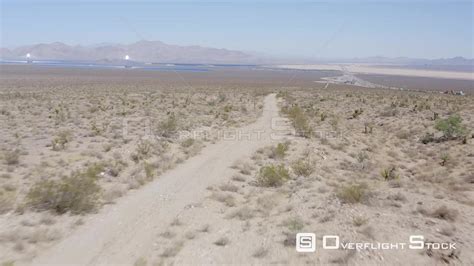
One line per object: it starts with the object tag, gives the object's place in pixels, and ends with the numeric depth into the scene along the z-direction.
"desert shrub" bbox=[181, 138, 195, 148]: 17.07
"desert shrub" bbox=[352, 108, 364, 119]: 29.93
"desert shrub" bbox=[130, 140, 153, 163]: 14.53
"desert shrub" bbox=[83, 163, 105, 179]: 10.92
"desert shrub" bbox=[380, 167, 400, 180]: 12.27
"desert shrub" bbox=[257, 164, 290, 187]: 11.50
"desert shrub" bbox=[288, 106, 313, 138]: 21.10
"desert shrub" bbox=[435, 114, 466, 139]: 19.71
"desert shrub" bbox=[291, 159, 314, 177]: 12.70
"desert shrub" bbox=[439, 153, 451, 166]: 14.70
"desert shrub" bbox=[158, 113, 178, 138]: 19.88
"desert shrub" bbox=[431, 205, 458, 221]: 8.32
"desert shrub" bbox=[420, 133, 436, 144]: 19.80
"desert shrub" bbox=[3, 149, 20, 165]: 13.30
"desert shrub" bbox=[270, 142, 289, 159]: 15.53
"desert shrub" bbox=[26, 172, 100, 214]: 9.00
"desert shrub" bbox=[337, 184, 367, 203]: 9.47
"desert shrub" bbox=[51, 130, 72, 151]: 16.15
